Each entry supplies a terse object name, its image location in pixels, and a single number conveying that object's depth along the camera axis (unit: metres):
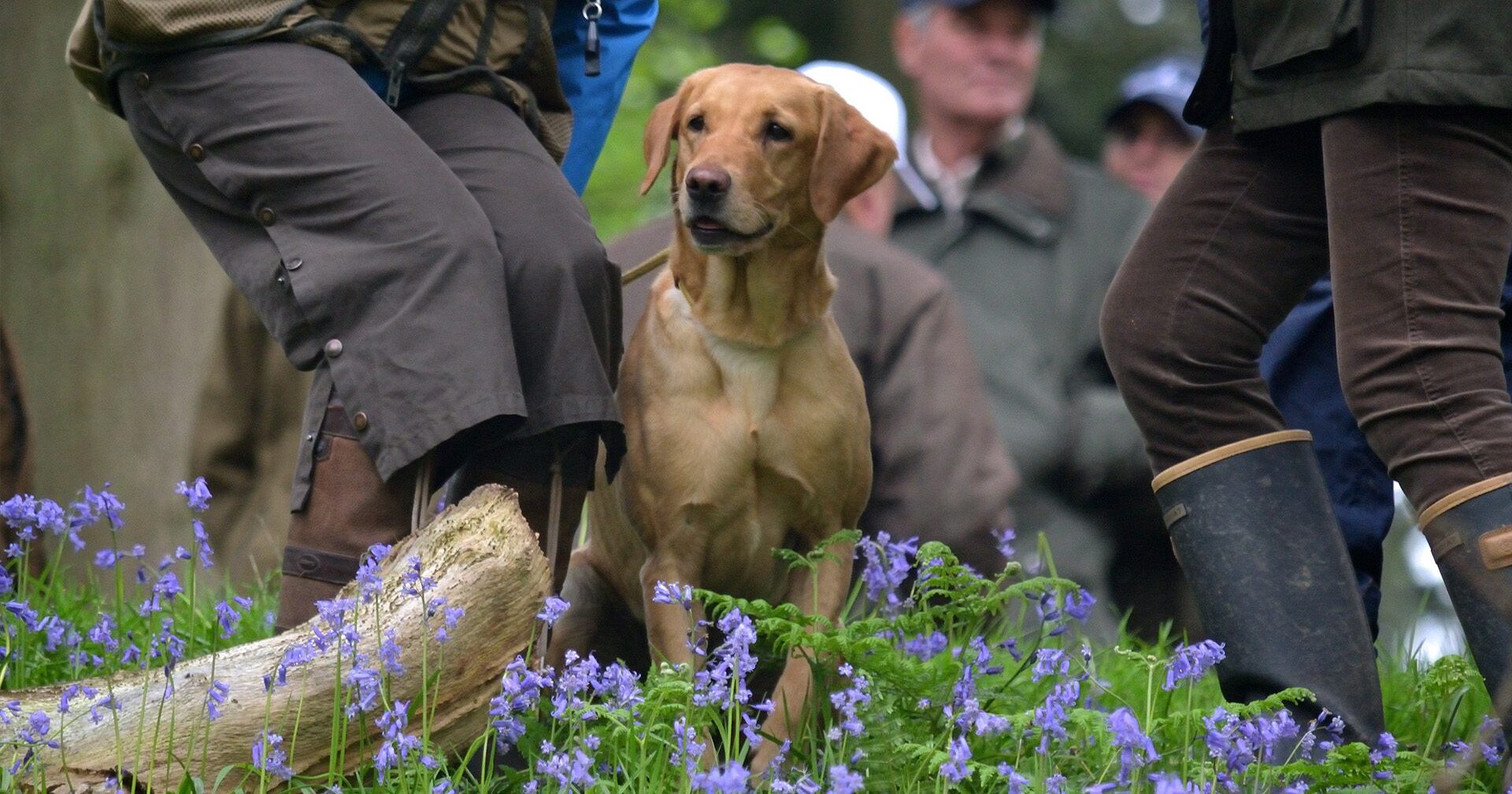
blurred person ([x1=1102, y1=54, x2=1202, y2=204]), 19.11
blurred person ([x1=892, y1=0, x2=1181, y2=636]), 14.41
